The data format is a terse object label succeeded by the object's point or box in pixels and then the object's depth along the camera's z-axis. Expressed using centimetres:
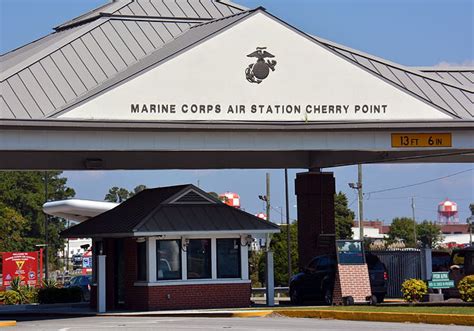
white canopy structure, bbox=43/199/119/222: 6091
